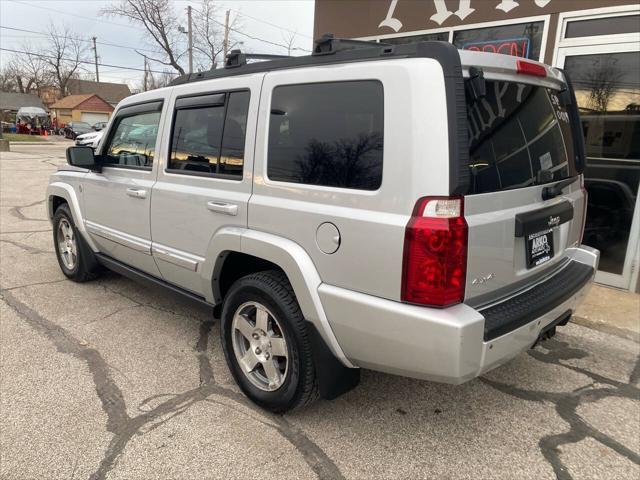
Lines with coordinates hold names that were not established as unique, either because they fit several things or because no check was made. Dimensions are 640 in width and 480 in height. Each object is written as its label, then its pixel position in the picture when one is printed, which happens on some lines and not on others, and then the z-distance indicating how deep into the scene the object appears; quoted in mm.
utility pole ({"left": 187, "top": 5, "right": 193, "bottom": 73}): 34697
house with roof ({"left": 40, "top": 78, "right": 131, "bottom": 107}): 83062
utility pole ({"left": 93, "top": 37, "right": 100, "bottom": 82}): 66575
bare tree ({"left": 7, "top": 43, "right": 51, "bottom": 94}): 76281
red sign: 5445
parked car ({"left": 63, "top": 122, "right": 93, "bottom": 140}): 44312
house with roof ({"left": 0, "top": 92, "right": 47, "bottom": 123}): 70275
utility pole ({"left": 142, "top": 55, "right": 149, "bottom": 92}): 54250
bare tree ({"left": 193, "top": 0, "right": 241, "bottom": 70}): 35969
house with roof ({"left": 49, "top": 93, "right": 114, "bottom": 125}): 67312
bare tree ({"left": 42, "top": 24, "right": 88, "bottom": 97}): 70250
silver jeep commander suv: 2018
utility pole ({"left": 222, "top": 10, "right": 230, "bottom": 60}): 34938
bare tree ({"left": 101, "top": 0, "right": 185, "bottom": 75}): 32188
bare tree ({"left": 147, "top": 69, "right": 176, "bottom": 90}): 59438
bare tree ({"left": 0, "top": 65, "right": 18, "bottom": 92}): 77125
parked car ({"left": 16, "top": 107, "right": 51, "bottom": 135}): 48938
